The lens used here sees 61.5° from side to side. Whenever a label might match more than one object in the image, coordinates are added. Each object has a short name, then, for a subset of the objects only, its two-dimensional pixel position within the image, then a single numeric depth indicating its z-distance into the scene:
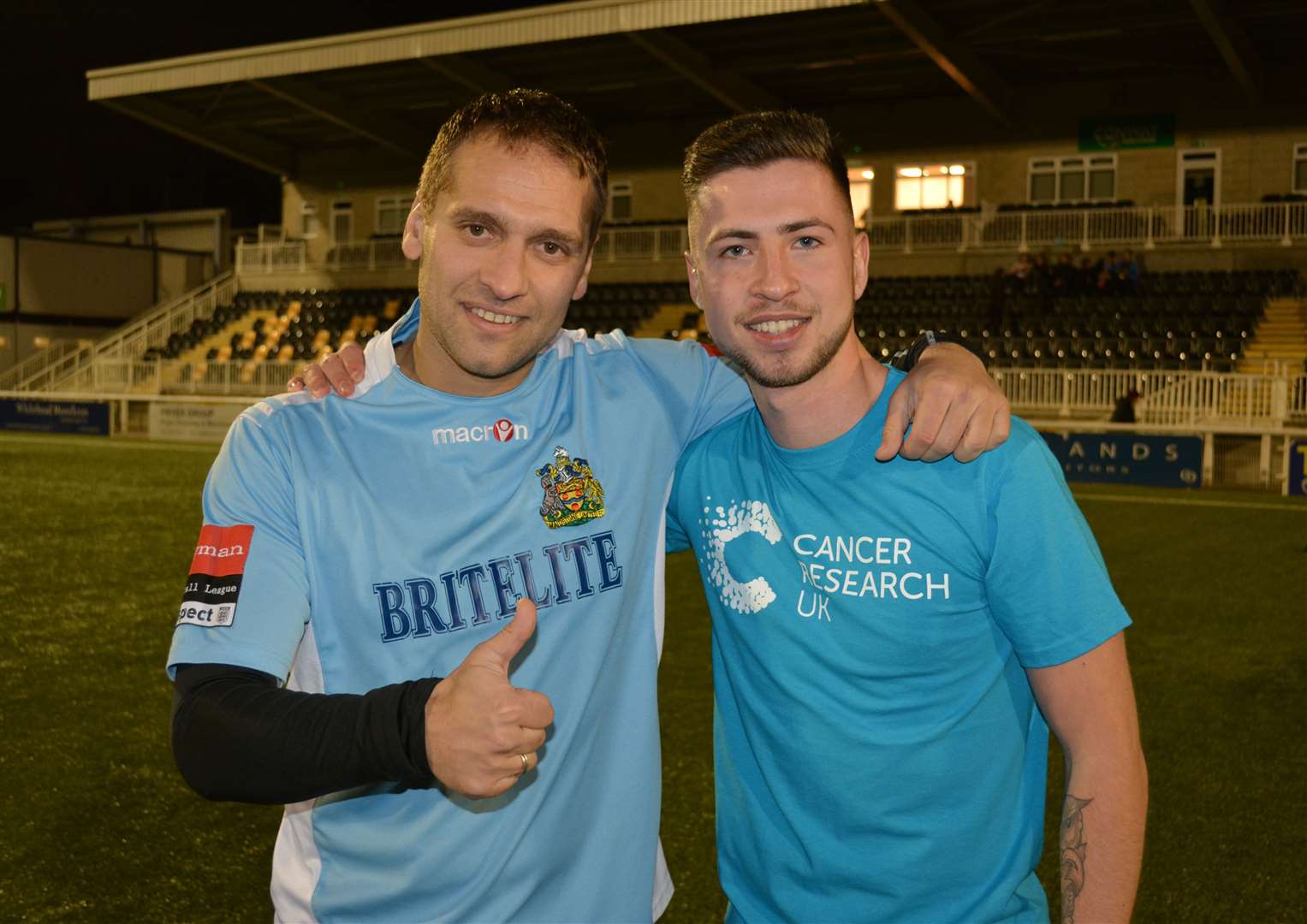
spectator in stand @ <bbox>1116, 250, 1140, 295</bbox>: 21.08
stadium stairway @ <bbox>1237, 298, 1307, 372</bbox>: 17.67
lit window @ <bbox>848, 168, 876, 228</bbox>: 25.89
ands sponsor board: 15.20
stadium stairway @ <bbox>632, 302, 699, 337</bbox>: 24.70
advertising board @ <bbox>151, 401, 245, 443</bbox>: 21.81
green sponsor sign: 23.34
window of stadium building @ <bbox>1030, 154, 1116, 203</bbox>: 24.02
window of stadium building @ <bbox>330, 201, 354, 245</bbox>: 32.47
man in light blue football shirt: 1.78
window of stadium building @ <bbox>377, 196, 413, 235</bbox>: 31.56
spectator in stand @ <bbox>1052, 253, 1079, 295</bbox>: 21.52
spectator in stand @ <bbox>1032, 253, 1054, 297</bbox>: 21.50
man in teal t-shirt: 1.74
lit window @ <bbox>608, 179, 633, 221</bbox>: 28.59
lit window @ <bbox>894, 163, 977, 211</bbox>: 25.31
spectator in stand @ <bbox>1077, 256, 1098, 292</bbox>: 21.50
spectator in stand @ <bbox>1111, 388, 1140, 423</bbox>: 16.33
